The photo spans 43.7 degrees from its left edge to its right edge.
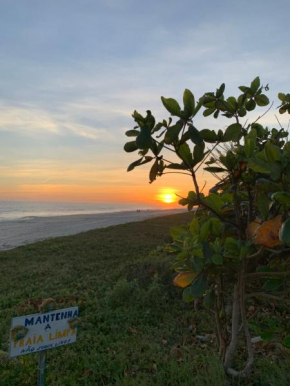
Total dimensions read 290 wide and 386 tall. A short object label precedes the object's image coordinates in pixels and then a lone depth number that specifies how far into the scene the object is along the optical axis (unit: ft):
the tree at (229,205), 5.71
